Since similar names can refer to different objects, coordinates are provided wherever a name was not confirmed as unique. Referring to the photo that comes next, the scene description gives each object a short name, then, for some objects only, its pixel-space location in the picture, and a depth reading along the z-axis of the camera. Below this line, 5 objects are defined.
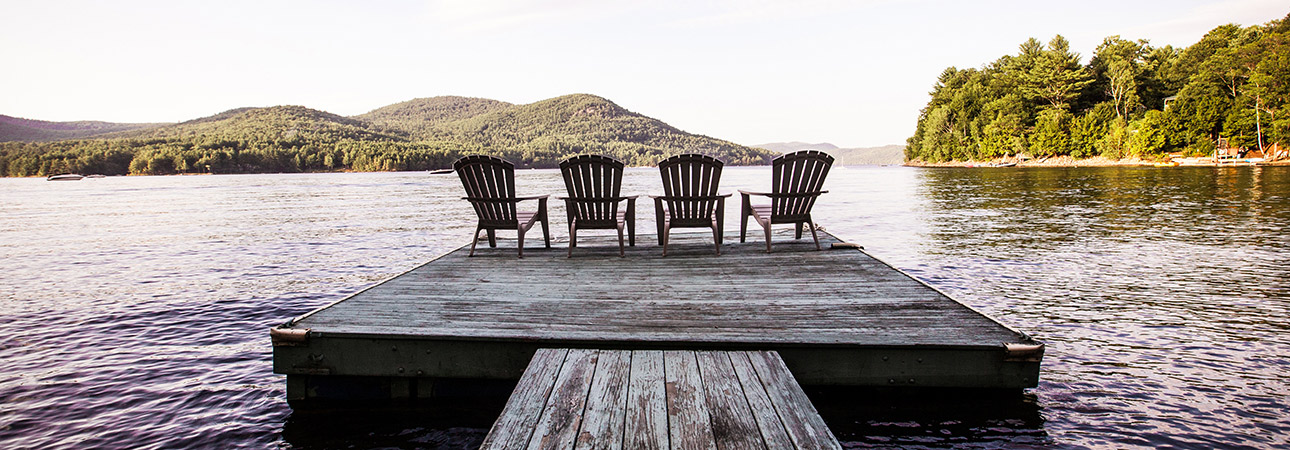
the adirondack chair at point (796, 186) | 5.89
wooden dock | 3.03
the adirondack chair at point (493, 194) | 5.71
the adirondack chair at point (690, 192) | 5.86
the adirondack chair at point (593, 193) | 5.80
